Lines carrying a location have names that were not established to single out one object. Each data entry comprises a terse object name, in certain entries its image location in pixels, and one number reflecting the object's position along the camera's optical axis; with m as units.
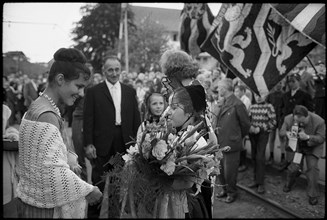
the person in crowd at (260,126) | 6.67
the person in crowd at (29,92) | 11.87
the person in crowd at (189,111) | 2.50
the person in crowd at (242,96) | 7.88
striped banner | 4.75
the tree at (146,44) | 34.87
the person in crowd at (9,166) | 3.75
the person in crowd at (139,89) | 10.86
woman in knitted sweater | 2.07
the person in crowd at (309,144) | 5.71
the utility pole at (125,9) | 19.19
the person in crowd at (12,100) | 12.80
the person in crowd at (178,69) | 3.31
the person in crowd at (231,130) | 5.88
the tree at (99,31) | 35.41
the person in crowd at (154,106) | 5.02
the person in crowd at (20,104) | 14.34
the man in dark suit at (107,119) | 4.78
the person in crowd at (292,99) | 7.45
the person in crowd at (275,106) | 8.41
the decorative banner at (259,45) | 5.49
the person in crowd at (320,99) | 7.99
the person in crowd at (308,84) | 7.96
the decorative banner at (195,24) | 8.71
